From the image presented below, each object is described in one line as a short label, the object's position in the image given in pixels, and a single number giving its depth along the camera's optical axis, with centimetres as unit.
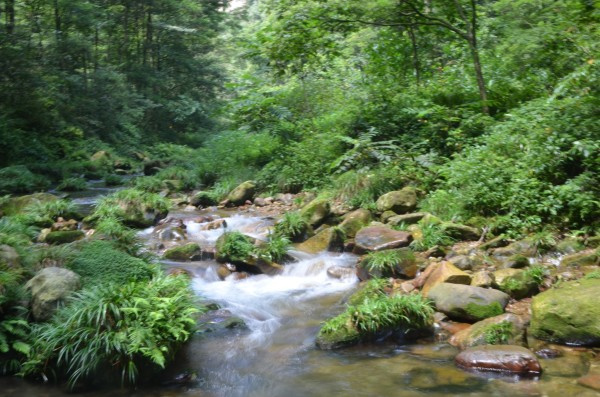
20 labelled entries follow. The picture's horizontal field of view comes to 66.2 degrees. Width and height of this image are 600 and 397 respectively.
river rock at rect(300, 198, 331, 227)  1033
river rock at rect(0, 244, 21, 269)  572
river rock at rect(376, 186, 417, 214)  1002
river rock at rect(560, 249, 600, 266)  632
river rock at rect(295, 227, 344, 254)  911
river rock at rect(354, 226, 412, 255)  817
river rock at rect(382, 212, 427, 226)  922
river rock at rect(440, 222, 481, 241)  815
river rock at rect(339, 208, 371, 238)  953
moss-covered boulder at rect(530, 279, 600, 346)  476
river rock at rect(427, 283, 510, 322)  551
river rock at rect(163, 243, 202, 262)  857
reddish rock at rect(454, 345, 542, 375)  448
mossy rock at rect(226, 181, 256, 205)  1373
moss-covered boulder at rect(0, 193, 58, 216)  1063
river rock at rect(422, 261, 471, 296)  623
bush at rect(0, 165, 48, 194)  1416
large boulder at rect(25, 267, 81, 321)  514
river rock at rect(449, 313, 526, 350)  501
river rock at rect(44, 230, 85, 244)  861
